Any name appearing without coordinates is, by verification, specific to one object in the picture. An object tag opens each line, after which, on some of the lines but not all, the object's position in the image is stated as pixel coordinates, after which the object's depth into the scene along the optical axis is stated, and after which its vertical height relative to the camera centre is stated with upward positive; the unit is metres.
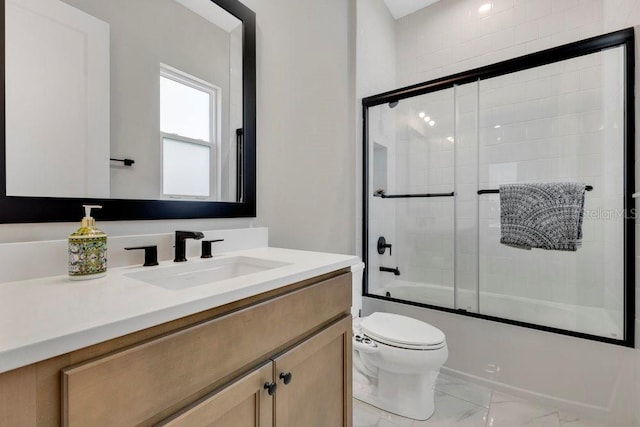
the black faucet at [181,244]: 1.01 -0.10
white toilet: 1.42 -0.68
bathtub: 1.58 -0.60
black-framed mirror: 0.78 +0.31
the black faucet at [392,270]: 2.41 -0.46
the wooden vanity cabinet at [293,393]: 0.60 -0.43
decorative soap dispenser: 0.73 -0.10
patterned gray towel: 1.61 -0.01
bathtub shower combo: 1.61 +0.23
